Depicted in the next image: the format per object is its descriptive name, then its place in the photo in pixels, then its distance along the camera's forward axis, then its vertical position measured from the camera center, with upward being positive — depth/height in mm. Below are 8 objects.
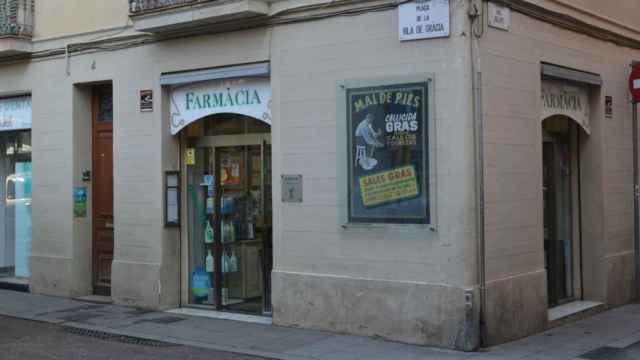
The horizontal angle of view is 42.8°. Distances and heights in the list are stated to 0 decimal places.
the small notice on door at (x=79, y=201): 13070 -118
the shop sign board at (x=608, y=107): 12112 +1201
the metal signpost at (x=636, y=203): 12688 -255
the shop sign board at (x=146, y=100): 12031 +1367
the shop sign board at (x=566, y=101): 10849 +1196
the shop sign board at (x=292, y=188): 10391 +37
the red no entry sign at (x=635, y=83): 12289 +1566
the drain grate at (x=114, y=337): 9741 -1788
